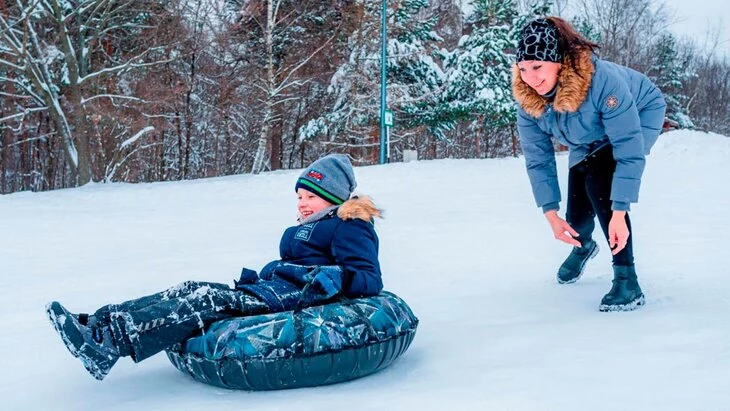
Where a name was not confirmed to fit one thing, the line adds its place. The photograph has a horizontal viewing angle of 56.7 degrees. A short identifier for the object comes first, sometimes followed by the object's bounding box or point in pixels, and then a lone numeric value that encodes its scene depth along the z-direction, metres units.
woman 2.93
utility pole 15.91
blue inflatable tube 2.25
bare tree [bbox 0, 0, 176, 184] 14.31
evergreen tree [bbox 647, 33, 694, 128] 34.72
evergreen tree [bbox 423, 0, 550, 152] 22.09
